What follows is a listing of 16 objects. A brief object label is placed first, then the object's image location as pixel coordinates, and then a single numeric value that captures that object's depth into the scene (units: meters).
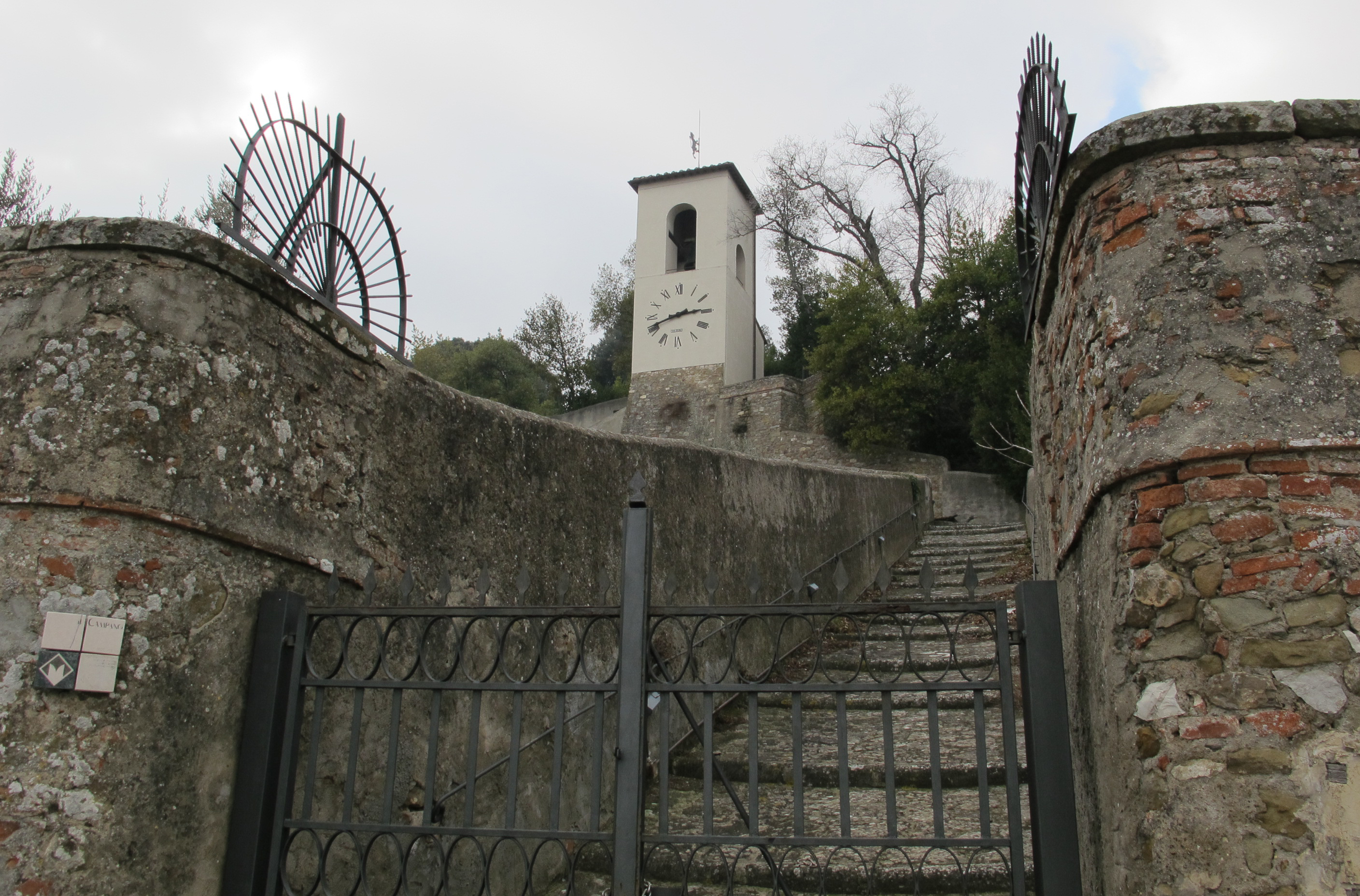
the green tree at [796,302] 26.17
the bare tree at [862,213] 24.78
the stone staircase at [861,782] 3.66
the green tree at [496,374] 30.69
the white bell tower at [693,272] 24.73
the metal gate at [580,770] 2.48
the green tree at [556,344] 34.66
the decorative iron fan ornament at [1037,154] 2.85
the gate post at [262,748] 2.68
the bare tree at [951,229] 20.75
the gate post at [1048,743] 2.40
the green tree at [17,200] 17.22
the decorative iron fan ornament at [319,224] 3.25
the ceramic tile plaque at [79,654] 2.41
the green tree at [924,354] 18.86
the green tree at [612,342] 33.09
